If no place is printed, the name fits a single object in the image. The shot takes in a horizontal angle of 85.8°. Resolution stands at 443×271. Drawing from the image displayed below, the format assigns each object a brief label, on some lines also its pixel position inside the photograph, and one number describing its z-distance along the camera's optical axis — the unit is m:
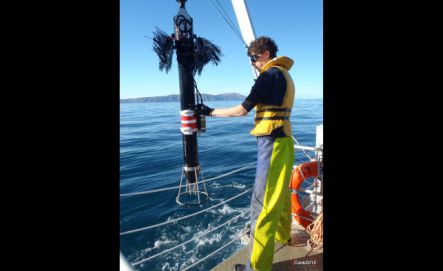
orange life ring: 3.36
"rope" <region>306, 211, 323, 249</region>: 2.85
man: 2.12
